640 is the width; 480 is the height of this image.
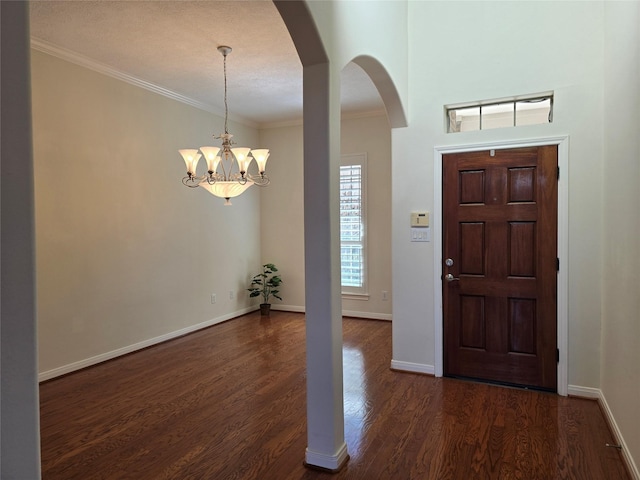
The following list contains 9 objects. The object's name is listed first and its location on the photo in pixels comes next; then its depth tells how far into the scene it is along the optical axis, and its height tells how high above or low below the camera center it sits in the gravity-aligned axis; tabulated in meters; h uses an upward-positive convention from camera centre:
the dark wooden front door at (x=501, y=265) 3.30 -0.30
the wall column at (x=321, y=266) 2.30 -0.21
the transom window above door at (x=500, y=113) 3.38 +0.97
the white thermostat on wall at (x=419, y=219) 3.67 +0.08
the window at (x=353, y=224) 6.04 +0.07
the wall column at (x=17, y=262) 0.82 -0.06
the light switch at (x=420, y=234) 3.68 -0.05
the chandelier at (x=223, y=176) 3.81 +0.58
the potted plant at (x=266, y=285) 6.43 -0.88
